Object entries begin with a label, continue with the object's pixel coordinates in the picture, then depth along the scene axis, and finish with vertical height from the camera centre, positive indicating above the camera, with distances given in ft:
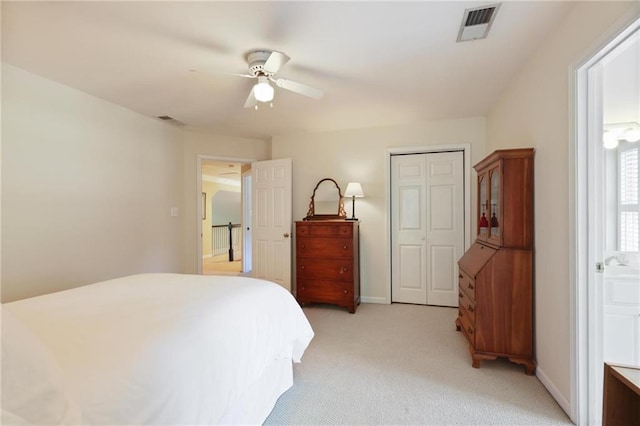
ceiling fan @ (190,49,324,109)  6.68 +3.38
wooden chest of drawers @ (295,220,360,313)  11.55 -2.06
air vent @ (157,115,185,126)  11.53 +3.81
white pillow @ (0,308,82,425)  2.22 -1.41
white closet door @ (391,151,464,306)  12.10 -0.59
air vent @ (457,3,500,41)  5.52 +3.85
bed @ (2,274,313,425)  2.51 -1.64
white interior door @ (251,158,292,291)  13.30 -0.38
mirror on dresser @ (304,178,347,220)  13.15 +0.52
